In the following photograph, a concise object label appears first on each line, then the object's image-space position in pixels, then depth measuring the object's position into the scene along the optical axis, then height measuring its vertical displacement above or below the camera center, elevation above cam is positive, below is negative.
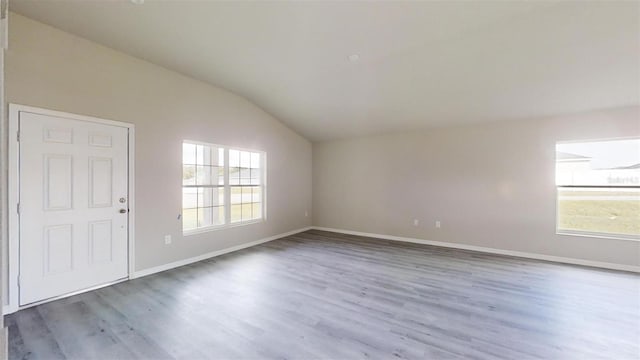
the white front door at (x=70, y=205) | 3.02 -0.29
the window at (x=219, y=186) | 4.50 -0.11
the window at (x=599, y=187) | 4.20 -0.10
